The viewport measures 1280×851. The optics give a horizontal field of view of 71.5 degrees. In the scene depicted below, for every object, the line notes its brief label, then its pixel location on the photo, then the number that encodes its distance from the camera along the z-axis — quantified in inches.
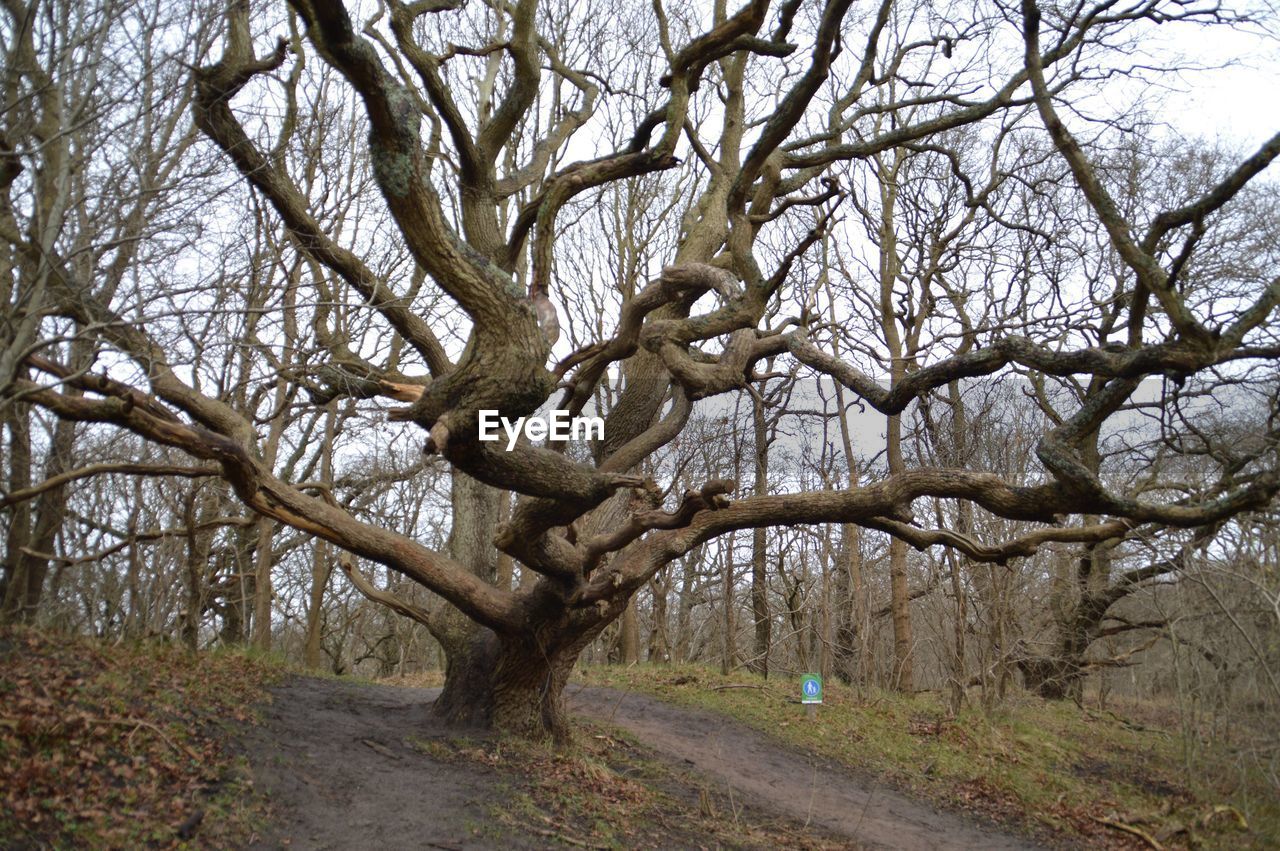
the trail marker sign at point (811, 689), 403.5
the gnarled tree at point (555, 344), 181.6
